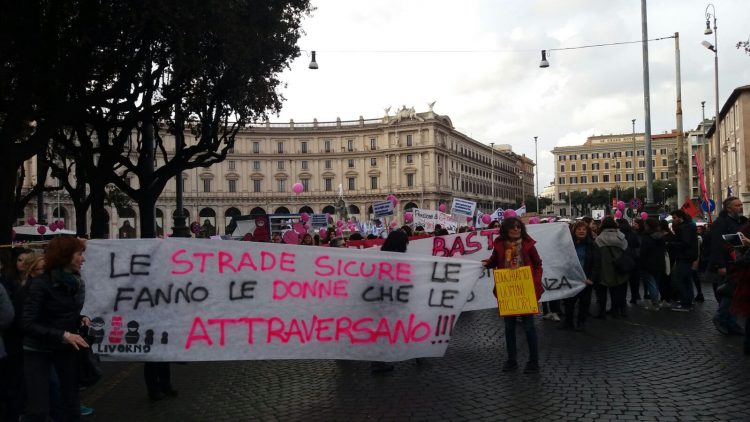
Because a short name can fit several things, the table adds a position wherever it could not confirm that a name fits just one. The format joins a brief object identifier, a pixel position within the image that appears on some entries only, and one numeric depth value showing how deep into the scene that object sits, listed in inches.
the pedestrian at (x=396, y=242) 302.2
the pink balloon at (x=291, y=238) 580.0
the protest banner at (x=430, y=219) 883.4
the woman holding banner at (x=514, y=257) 267.7
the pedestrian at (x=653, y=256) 434.9
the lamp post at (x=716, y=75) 1151.0
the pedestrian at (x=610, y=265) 403.2
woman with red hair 173.2
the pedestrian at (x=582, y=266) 370.9
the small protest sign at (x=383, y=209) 918.4
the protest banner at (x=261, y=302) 235.9
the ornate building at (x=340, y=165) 3900.1
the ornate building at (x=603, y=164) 4960.6
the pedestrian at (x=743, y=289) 273.7
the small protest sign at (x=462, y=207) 824.7
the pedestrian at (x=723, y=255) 323.0
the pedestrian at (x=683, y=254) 416.2
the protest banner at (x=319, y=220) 1077.1
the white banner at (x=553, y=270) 350.6
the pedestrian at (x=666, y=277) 449.4
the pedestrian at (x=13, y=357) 183.5
